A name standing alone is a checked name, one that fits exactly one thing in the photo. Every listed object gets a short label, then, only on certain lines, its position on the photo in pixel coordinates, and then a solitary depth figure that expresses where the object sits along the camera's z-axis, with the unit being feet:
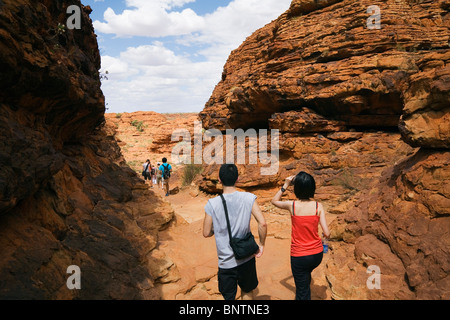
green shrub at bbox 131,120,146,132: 129.27
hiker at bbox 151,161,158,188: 50.43
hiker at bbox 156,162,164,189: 54.73
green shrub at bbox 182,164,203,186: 49.62
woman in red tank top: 9.63
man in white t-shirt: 8.56
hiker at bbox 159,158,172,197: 37.63
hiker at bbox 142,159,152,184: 49.66
